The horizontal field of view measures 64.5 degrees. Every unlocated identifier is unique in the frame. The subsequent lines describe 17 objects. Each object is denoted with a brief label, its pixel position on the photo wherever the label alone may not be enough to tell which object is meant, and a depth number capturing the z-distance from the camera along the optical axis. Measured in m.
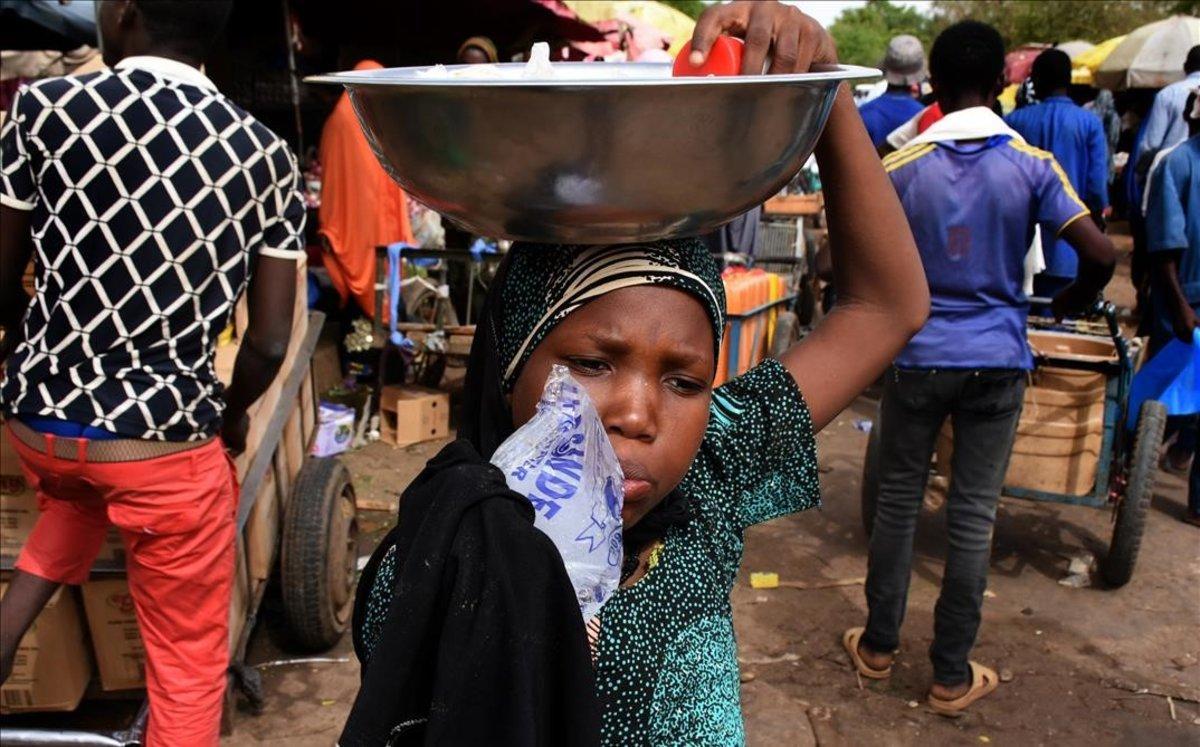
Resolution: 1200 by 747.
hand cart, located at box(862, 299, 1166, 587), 4.12
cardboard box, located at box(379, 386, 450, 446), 6.11
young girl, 1.12
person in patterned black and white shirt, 2.28
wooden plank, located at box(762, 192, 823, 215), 10.20
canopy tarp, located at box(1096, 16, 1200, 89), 12.65
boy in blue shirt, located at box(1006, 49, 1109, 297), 6.11
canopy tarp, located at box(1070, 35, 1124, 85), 15.17
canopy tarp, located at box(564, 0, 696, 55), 13.82
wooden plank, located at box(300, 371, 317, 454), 4.20
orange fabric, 6.63
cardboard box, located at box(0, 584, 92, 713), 2.74
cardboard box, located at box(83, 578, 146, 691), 2.79
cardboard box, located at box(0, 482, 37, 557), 2.77
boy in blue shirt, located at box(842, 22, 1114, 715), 3.34
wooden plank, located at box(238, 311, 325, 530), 3.03
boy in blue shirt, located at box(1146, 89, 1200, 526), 4.78
